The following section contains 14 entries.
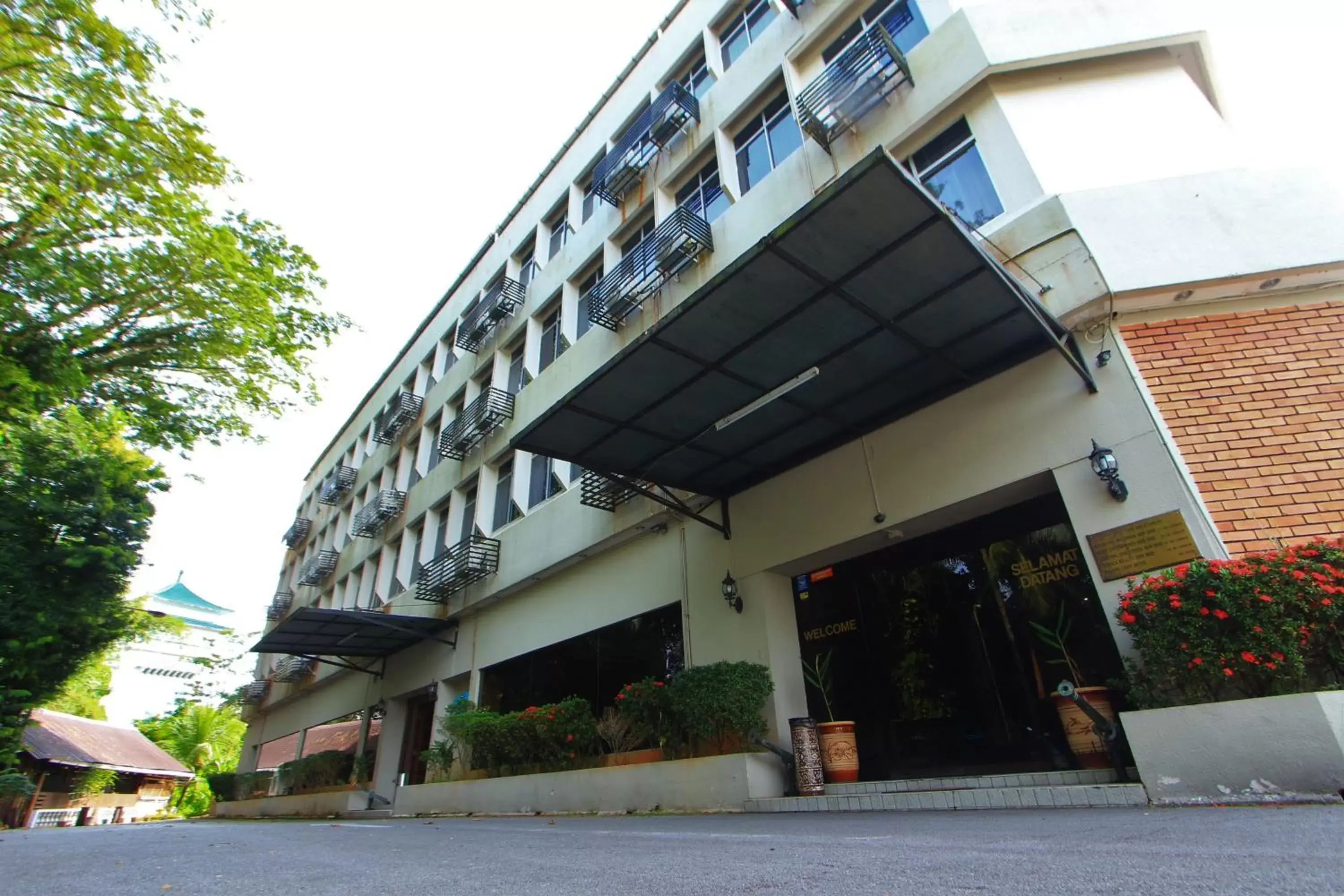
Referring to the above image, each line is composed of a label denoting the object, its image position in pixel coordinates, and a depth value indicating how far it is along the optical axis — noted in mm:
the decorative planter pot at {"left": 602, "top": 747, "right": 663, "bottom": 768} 8219
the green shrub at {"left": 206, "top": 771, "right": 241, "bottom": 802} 21844
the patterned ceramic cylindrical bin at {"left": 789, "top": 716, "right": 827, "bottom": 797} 6570
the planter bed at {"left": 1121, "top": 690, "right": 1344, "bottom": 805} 3701
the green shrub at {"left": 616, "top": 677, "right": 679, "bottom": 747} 7938
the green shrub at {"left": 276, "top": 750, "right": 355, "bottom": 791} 16203
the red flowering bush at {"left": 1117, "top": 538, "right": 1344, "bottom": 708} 3971
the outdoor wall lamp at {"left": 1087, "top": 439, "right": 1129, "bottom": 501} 5434
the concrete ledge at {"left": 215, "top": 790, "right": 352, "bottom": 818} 14586
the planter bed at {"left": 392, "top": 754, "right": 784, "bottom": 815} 6648
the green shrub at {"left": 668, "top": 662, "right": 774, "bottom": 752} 6938
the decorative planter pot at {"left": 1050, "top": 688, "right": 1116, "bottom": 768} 5156
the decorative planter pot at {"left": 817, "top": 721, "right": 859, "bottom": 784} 6691
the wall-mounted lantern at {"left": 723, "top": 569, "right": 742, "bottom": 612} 8273
